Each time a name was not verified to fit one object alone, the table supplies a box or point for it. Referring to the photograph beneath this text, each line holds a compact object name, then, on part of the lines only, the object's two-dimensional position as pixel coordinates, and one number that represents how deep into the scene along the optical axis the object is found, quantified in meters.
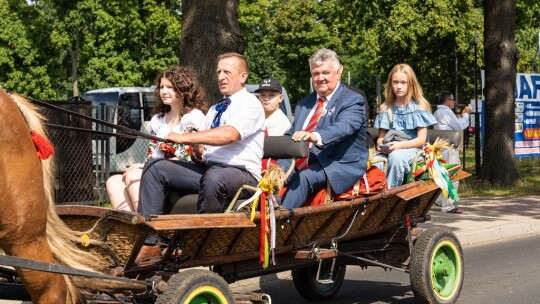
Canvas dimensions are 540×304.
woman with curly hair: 6.55
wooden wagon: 5.42
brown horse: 4.90
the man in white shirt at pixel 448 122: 14.31
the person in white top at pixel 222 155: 5.95
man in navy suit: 6.66
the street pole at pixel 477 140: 21.42
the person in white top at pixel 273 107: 8.74
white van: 14.28
